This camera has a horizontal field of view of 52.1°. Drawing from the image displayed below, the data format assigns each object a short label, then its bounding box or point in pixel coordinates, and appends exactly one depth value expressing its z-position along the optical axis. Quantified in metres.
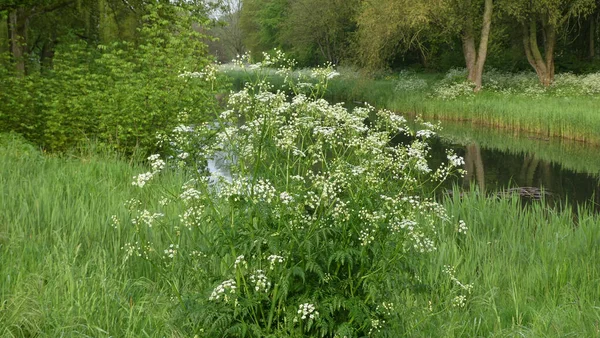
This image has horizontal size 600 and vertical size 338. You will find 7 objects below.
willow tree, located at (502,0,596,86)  26.92
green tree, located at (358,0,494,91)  28.41
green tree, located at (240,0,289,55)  67.88
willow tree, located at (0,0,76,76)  16.19
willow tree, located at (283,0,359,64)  48.62
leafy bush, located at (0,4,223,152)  12.80
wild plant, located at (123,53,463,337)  3.91
